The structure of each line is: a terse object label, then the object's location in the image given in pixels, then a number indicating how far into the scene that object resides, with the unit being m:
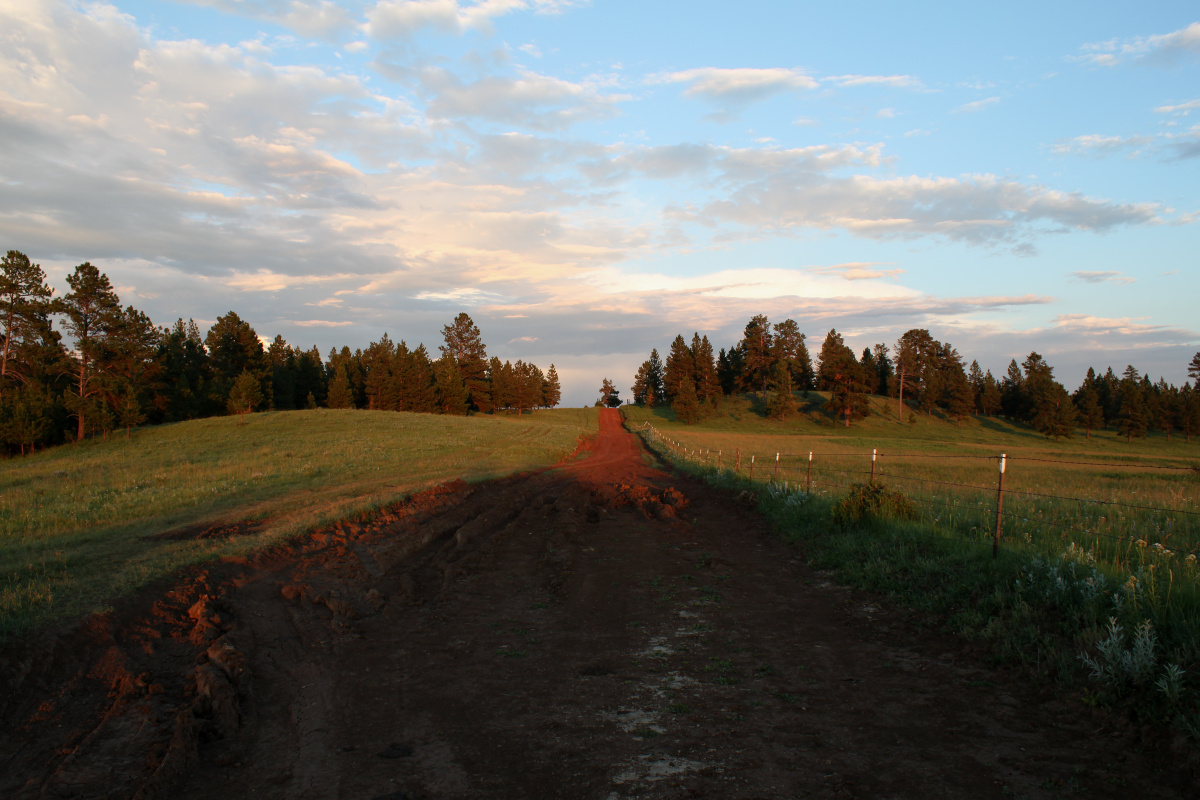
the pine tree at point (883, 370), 113.44
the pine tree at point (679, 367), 99.00
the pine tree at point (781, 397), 86.75
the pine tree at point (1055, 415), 76.81
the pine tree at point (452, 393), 87.94
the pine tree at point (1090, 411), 83.62
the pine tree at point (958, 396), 83.88
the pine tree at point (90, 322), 48.06
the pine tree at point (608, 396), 156.25
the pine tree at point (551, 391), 131.96
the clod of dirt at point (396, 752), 4.65
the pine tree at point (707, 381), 96.50
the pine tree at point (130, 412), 45.75
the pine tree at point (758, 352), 106.94
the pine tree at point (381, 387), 83.44
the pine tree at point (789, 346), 107.94
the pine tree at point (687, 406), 88.25
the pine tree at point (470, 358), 98.56
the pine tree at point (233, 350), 75.44
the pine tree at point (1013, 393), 92.50
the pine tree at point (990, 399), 94.62
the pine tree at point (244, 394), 57.86
